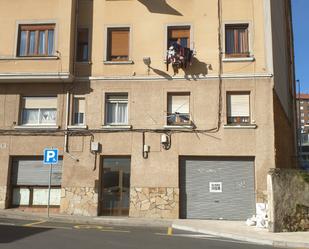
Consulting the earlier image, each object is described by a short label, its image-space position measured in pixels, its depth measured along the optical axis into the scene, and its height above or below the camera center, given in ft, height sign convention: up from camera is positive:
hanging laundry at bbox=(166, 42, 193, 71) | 56.70 +17.35
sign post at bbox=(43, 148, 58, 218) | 53.16 +3.37
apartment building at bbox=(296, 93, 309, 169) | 394.11 +73.75
